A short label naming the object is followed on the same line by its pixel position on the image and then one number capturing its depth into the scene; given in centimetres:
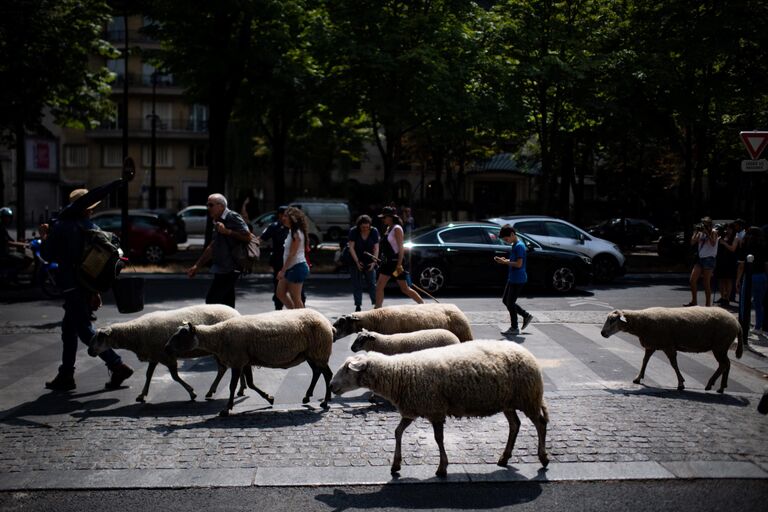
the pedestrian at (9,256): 1791
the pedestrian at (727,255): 1502
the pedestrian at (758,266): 1242
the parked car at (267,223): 2962
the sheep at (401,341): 797
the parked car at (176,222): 3042
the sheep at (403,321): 899
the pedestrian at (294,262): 1092
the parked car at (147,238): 2447
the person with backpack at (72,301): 888
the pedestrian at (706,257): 1529
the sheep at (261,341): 791
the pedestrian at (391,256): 1295
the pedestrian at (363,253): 1314
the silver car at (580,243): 2078
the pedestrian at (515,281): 1251
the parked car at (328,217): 3803
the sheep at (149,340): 848
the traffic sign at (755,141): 1178
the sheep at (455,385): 620
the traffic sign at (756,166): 1170
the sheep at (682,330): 905
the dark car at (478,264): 1812
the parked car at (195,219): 4322
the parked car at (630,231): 3706
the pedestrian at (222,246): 977
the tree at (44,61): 2291
